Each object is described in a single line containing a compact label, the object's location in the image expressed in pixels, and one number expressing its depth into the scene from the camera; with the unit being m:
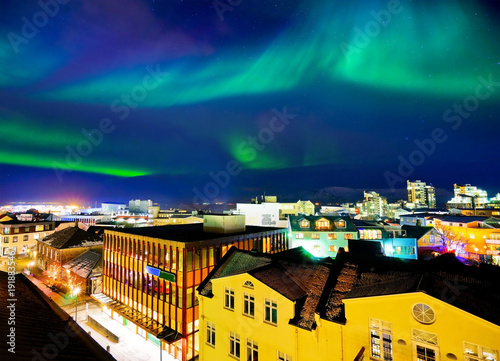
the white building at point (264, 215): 83.25
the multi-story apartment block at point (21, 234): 65.25
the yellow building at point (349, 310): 10.93
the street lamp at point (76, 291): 38.81
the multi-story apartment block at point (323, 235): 52.44
